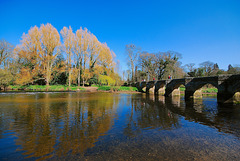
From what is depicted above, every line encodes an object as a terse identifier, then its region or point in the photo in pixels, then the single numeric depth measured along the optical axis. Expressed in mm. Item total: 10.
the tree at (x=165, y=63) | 40809
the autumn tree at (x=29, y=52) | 33219
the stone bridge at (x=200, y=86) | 14266
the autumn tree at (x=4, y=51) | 36156
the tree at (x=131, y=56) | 44869
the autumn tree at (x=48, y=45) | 34406
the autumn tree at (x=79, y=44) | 37781
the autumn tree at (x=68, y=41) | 36531
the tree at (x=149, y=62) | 42362
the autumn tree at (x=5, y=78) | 29328
